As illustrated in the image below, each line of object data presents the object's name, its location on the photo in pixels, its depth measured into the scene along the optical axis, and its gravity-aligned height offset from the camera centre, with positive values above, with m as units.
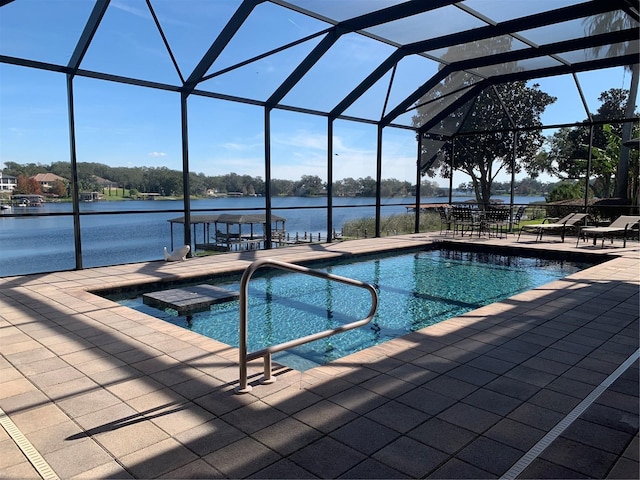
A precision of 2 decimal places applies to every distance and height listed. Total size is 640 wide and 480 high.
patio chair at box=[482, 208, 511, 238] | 10.46 -0.33
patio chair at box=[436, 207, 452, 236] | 11.22 -0.36
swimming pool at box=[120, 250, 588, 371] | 4.25 -1.22
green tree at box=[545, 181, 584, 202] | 19.48 +0.51
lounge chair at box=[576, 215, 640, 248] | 8.40 -0.47
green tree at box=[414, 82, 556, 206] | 11.21 +2.15
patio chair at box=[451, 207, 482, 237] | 10.73 -0.33
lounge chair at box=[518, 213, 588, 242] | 9.53 -0.45
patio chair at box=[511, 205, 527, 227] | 11.10 -0.30
